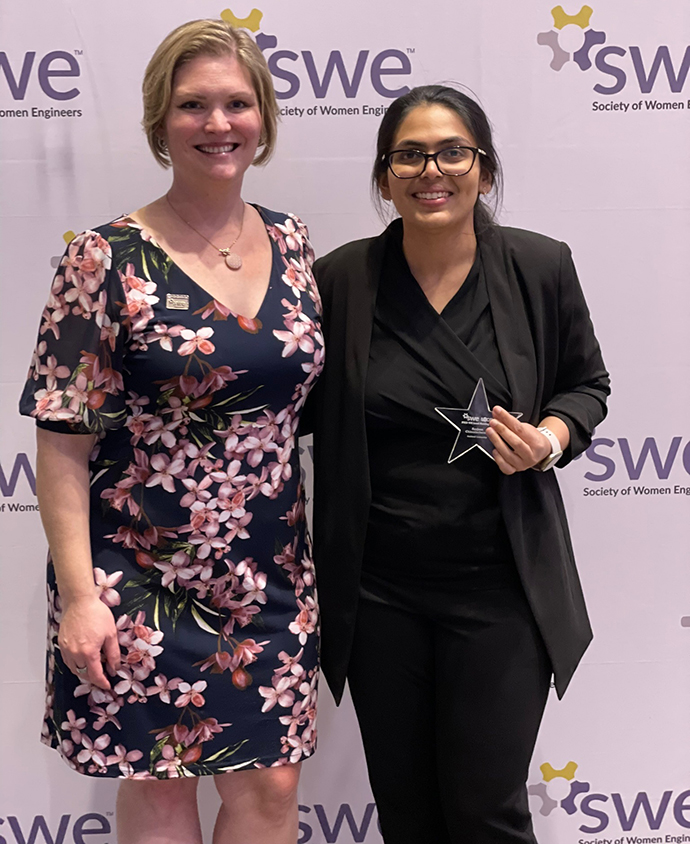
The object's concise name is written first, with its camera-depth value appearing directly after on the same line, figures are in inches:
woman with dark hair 61.7
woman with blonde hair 57.3
